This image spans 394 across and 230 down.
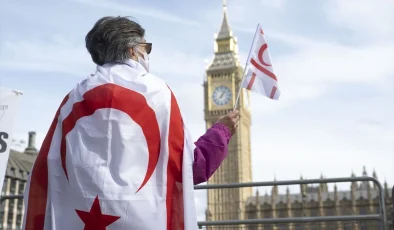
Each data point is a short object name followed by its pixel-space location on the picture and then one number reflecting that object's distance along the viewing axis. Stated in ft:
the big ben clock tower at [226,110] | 185.47
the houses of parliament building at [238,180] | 168.66
